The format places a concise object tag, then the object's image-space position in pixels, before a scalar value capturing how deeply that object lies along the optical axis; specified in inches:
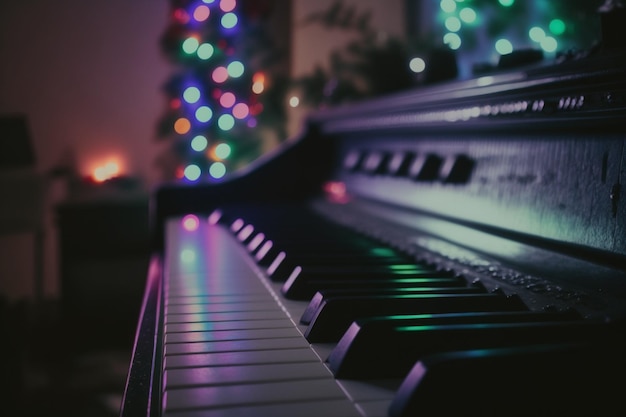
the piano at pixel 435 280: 21.9
